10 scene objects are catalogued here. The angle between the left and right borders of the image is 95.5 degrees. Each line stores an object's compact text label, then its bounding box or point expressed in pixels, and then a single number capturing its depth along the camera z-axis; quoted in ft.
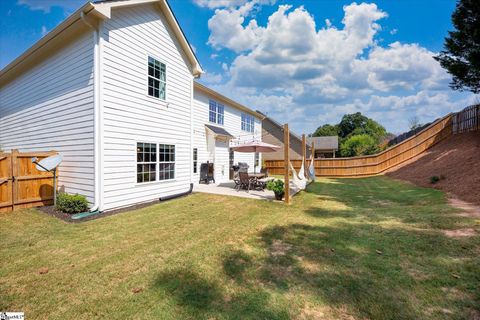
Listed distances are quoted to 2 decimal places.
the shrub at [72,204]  21.03
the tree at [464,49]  34.91
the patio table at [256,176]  35.22
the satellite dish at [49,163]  20.91
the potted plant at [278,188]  27.61
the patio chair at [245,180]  33.96
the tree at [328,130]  198.41
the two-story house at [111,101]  21.38
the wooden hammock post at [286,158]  25.78
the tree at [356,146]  100.35
